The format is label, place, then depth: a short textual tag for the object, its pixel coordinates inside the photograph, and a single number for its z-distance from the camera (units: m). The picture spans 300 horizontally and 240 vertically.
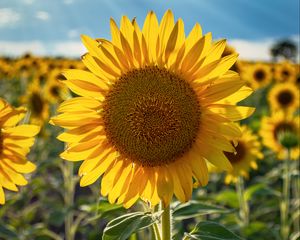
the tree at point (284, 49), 49.44
